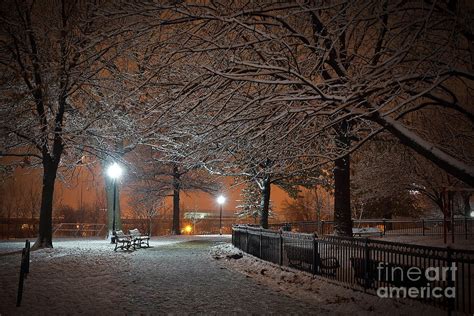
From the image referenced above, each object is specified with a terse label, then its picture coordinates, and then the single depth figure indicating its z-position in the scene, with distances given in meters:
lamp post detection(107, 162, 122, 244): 22.56
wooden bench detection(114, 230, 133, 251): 19.57
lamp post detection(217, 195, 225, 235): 38.02
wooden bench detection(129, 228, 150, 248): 21.12
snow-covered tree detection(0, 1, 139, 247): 14.37
